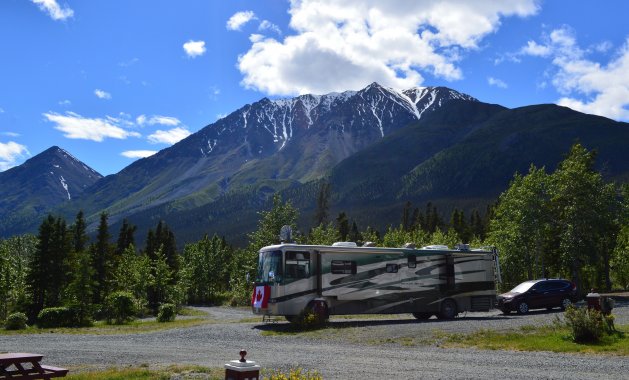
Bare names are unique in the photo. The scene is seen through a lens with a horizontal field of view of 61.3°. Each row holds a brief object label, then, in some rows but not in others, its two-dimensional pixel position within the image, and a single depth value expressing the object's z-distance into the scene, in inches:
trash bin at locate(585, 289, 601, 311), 718.4
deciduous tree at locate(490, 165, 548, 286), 1817.2
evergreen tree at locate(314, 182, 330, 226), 3540.8
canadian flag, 1008.2
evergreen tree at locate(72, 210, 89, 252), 2551.7
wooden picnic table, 387.5
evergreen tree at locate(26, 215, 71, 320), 1849.2
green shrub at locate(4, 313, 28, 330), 1128.8
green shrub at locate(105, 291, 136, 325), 1427.2
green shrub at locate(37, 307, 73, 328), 1240.2
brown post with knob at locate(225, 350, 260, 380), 293.0
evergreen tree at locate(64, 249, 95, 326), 1323.8
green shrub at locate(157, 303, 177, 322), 1387.8
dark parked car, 1220.5
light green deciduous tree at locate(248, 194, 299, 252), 2070.6
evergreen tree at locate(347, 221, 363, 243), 3844.2
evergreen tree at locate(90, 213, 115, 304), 2225.6
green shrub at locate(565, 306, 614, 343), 660.7
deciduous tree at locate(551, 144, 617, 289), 1614.2
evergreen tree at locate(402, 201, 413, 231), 5206.7
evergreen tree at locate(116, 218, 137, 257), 3152.1
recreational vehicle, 1013.2
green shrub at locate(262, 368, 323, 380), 457.7
